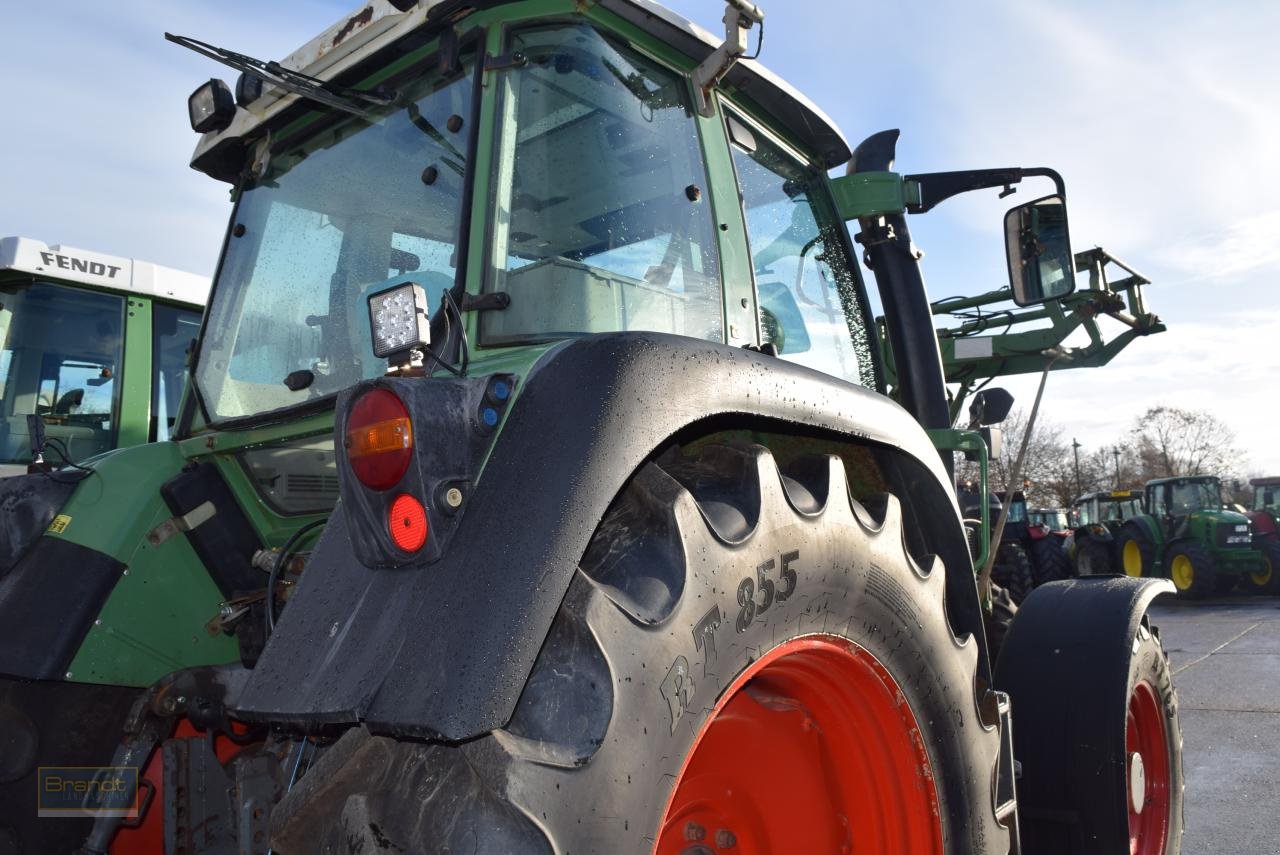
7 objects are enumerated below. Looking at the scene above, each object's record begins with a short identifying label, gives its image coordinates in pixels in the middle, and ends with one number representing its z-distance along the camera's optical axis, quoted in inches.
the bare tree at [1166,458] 2640.3
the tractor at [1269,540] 721.6
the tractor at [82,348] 241.1
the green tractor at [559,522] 53.1
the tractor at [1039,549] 677.3
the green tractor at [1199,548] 723.4
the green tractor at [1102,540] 792.9
